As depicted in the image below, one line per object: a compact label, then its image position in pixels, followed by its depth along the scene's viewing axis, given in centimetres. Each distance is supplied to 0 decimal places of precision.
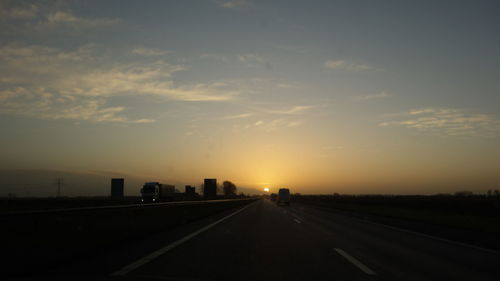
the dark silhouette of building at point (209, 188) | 6825
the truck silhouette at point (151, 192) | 5269
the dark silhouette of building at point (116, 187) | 5859
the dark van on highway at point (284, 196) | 6369
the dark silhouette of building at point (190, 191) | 8688
